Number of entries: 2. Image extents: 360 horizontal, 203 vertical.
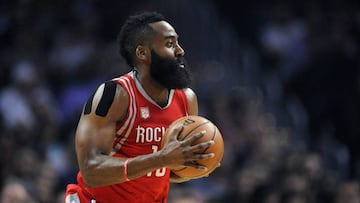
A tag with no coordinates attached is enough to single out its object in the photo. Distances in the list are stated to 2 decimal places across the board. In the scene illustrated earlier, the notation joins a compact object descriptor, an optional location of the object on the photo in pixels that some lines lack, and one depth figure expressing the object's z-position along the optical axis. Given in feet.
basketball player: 41.27
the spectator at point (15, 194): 62.08
